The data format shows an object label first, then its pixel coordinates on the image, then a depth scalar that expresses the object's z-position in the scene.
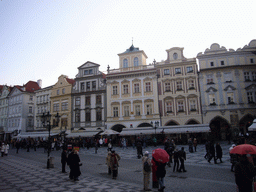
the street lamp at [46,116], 18.55
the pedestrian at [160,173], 8.17
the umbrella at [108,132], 32.44
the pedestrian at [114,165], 10.95
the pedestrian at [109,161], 12.04
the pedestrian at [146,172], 8.57
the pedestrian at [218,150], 14.55
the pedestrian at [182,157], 12.19
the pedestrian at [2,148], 23.53
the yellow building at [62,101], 43.11
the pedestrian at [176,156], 12.51
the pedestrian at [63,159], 13.01
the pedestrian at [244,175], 5.57
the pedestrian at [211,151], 14.63
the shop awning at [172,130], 29.82
